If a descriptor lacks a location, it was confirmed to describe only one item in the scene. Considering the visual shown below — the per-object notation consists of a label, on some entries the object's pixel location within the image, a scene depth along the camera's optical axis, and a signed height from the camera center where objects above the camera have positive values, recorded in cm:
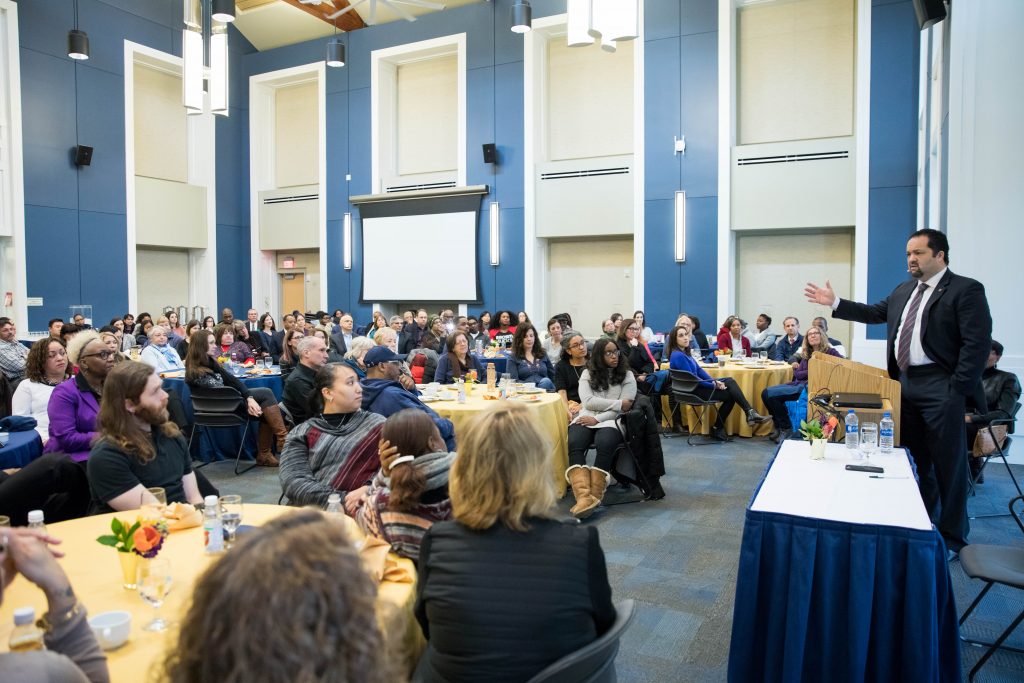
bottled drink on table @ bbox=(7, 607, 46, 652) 147 -67
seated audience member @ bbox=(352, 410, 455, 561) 218 -60
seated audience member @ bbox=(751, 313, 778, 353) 1100 -37
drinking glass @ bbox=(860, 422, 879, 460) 340 -59
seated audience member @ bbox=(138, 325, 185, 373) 742 -45
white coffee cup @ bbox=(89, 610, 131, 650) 157 -70
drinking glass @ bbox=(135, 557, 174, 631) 181 -69
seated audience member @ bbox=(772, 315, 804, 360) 911 -41
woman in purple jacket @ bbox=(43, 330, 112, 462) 384 -50
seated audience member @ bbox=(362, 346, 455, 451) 428 -49
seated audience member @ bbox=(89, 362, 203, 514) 275 -54
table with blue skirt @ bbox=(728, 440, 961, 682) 209 -86
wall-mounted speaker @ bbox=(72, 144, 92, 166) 1323 +289
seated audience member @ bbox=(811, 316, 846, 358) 787 -20
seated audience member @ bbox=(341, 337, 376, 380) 645 -36
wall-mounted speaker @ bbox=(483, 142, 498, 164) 1348 +298
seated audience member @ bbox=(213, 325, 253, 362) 874 -42
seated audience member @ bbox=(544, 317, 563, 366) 893 -34
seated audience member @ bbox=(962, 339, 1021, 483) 502 -55
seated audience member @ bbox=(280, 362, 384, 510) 307 -60
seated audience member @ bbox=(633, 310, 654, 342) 1111 -29
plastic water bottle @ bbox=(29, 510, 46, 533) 202 -59
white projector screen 1402 +107
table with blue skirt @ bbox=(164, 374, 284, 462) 668 -123
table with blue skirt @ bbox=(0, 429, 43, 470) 368 -73
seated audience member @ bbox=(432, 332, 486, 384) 679 -48
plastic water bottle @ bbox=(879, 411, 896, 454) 336 -57
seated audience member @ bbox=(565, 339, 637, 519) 493 -79
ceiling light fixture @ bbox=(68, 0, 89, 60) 1087 +405
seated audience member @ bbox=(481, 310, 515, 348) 1039 -28
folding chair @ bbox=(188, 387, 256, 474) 618 -83
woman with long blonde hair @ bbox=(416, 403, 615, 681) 163 -63
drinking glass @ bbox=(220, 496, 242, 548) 215 -64
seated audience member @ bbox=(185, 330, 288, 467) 621 -65
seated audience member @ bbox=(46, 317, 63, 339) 872 -20
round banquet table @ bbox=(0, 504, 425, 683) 157 -74
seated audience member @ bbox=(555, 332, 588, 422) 591 -48
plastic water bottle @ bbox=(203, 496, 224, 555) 217 -68
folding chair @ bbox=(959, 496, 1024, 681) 244 -90
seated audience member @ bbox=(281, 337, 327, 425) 536 -47
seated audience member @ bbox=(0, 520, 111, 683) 136 -57
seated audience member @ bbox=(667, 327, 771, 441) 722 -81
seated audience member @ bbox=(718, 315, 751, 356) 1005 -37
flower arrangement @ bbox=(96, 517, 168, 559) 184 -59
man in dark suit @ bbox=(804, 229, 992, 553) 346 -25
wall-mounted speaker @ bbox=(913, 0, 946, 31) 609 +259
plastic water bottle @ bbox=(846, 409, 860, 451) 340 -57
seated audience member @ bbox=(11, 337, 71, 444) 463 -46
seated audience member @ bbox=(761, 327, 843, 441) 714 -78
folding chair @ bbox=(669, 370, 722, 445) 715 -78
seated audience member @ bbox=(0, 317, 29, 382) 678 -41
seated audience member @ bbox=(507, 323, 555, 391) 698 -48
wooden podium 354 -37
